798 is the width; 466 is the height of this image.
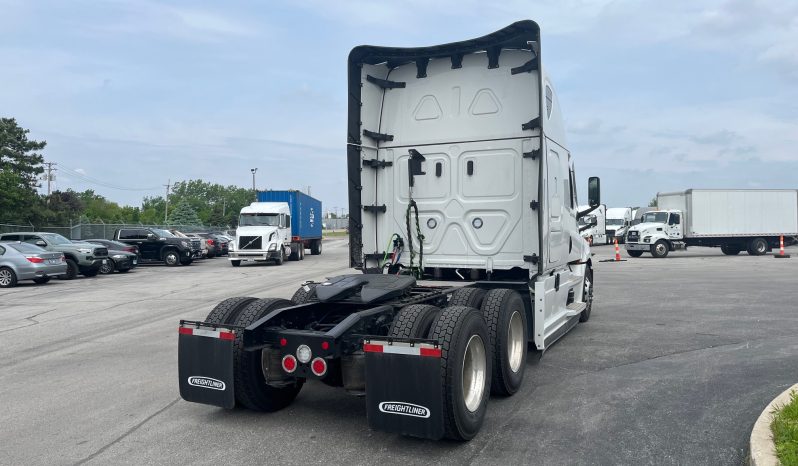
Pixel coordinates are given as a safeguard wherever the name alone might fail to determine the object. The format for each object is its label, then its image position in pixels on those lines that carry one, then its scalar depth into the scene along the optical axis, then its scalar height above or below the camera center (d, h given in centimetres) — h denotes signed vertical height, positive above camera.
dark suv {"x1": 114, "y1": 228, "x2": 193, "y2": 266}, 2872 -48
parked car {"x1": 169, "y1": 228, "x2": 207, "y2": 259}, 2942 -49
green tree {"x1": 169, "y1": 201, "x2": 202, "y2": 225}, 8619 +273
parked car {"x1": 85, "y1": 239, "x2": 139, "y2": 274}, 2378 -89
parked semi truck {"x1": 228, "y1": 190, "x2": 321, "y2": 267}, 2777 +24
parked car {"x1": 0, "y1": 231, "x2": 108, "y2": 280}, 2184 -55
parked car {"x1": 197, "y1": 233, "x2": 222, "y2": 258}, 3556 -64
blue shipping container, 3200 +132
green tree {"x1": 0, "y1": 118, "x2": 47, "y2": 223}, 4451 +669
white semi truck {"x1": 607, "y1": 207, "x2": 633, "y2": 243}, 4416 +48
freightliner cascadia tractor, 500 -7
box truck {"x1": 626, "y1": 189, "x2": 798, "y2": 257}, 3002 +28
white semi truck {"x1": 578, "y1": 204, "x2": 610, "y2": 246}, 3876 -20
